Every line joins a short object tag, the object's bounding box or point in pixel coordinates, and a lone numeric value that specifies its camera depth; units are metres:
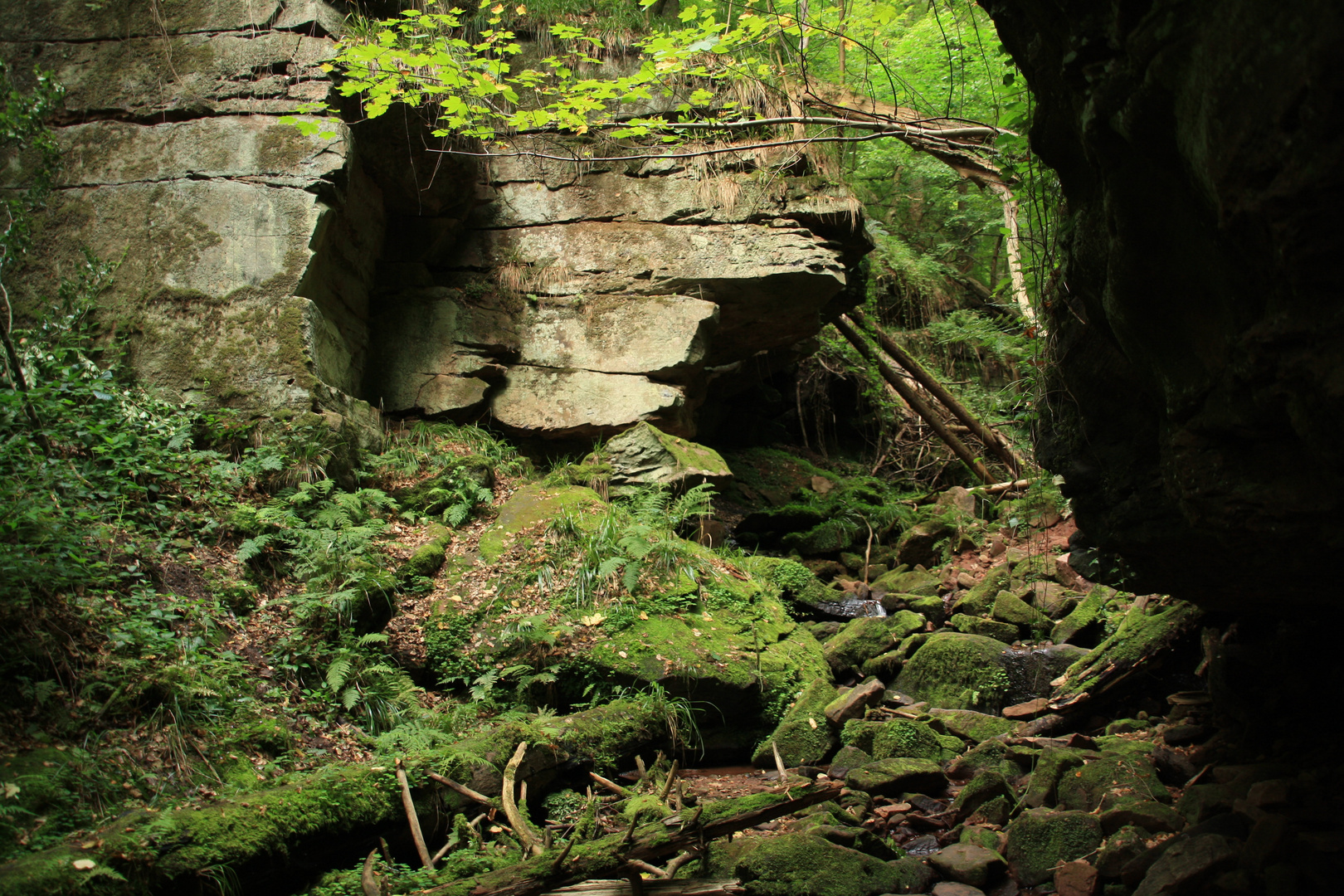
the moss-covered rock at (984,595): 8.23
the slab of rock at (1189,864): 3.27
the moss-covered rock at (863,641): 7.47
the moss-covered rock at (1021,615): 7.61
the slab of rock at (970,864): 4.05
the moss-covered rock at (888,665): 7.18
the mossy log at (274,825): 3.15
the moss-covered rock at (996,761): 5.08
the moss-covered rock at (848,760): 5.61
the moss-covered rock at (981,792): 4.74
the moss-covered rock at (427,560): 6.70
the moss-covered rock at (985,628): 7.57
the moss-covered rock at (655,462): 8.88
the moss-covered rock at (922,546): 10.47
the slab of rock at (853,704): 6.07
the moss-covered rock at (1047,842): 4.00
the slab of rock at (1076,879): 3.68
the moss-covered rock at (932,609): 8.49
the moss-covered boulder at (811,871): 3.97
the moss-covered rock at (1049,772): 4.55
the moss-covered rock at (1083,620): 7.12
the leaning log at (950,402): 11.69
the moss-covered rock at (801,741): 5.88
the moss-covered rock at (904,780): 5.12
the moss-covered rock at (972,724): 5.81
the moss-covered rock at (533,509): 7.34
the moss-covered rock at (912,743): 5.63
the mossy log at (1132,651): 5.48
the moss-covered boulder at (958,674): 6.55
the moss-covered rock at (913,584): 9.26
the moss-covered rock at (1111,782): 4.30
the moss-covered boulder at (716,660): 6.07
